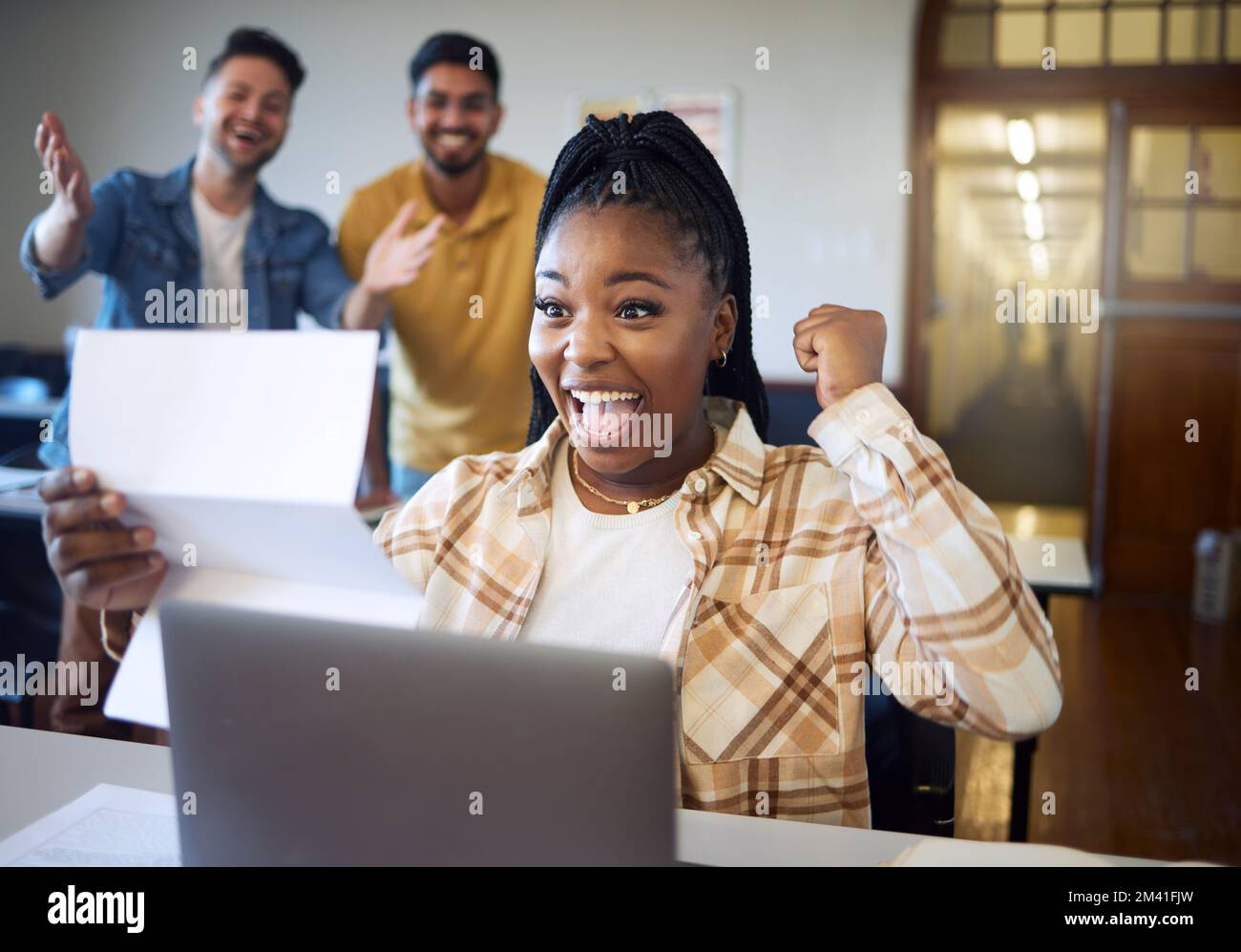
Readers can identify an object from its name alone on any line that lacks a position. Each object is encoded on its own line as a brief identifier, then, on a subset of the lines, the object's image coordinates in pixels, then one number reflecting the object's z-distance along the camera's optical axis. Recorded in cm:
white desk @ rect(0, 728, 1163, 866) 91
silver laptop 60
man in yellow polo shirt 272
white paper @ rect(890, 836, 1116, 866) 81
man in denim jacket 251
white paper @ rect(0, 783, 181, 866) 89
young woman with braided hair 102
